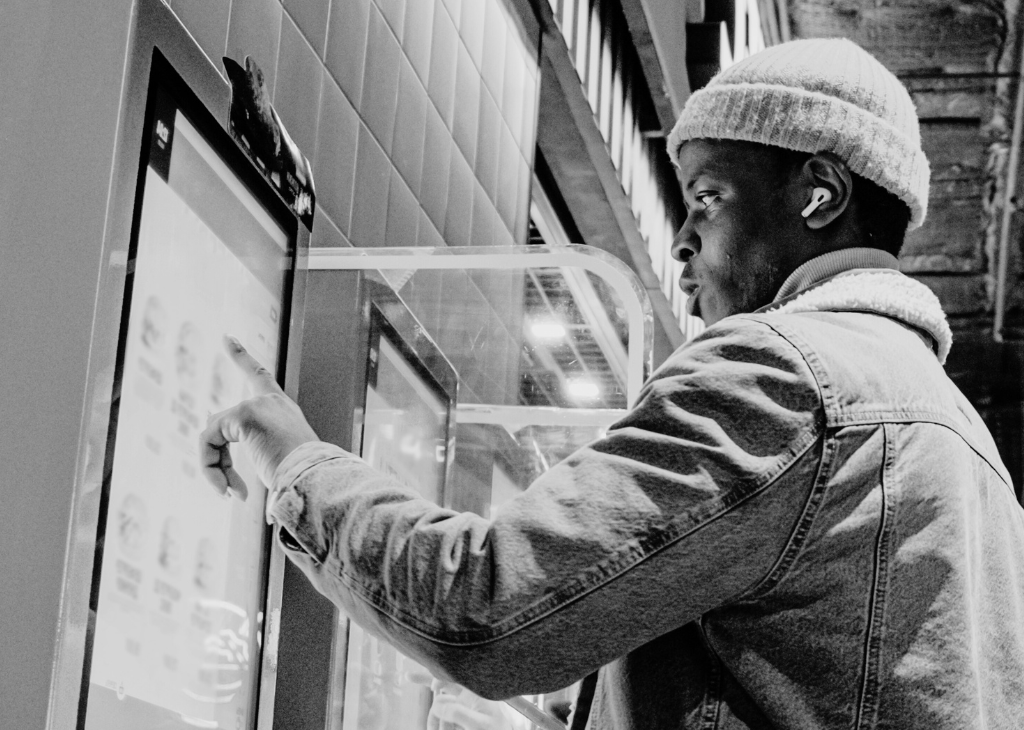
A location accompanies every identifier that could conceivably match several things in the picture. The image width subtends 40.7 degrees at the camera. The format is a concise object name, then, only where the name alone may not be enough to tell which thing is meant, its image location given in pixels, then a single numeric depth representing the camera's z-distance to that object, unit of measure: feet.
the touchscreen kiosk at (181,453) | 3.53
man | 3.39
